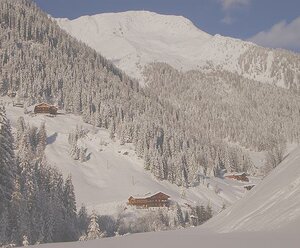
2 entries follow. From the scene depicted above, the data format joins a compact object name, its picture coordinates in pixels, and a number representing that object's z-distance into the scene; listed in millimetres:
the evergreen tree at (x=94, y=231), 57525
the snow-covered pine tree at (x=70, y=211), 70975
